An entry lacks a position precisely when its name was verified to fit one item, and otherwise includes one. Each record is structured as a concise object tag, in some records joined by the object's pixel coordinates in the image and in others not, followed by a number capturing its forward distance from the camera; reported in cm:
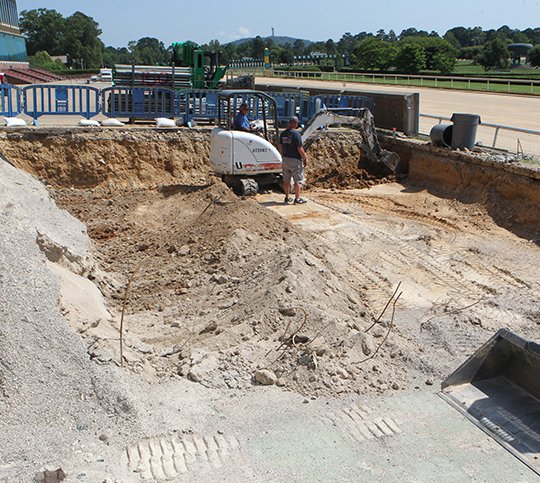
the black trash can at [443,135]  1580
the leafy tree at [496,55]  6706
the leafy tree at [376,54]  6638
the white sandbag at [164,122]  1664
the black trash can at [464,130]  1520
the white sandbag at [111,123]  1632
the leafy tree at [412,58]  6044
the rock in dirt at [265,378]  642
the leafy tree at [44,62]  8034
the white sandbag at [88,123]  1603
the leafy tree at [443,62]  6038
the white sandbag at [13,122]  1532
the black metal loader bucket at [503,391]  580
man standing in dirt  1364
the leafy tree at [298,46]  14588
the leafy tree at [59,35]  10619
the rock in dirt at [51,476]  488
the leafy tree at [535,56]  6709
